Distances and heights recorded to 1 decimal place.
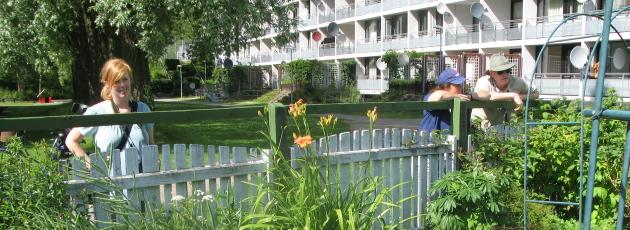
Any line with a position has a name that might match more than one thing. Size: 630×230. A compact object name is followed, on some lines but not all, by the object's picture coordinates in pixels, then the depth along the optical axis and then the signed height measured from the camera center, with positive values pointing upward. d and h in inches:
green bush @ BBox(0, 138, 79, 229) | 105.5 -18.2
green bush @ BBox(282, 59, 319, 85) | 1740.9 +59.1
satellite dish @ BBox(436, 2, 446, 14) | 1261.1 +178.4
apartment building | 1052.5 +120.1
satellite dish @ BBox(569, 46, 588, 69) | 493.5 +26.4
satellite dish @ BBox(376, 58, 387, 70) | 1381.6 +59.2
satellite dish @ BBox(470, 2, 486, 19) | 1080.3 +146.3
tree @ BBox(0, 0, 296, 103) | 495.2 +59.9
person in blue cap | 195.8 -3.1
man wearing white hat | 208.4 -0.7
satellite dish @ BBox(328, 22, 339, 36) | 1346.0 +142.8
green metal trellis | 95.3 -5.3
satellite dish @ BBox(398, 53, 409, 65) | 1282.1 +67.8
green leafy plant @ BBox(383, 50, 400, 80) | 1375.5 +63.6
